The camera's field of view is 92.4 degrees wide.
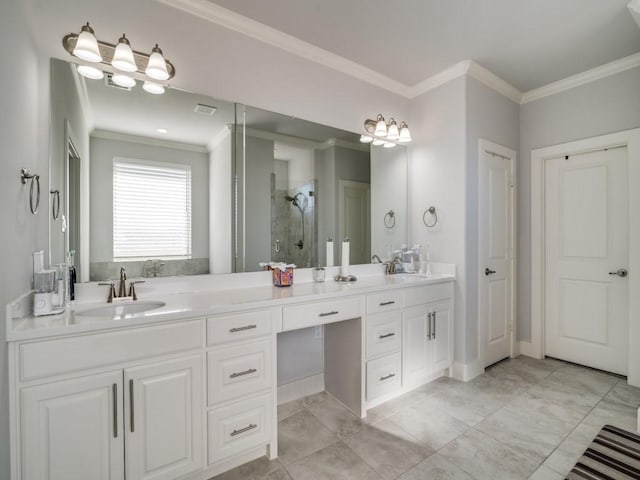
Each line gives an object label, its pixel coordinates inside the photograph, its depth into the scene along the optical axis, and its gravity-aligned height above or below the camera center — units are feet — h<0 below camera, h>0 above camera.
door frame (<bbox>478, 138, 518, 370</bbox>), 9.29 -0.07
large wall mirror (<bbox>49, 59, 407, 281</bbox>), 5.41 +1.24
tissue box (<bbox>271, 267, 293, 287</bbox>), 7.14 -0.85
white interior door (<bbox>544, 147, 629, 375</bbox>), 8.99 -0.58
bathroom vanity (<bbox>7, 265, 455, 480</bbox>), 3.82 -2.03
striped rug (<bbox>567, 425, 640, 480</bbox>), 5.09 -3.92
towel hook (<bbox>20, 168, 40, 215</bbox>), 4.32 +0.87
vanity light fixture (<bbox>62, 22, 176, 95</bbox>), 5.07 +3.16
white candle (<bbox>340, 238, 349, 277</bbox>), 8.28 -0.55
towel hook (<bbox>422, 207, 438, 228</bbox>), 9.55 +0.76
